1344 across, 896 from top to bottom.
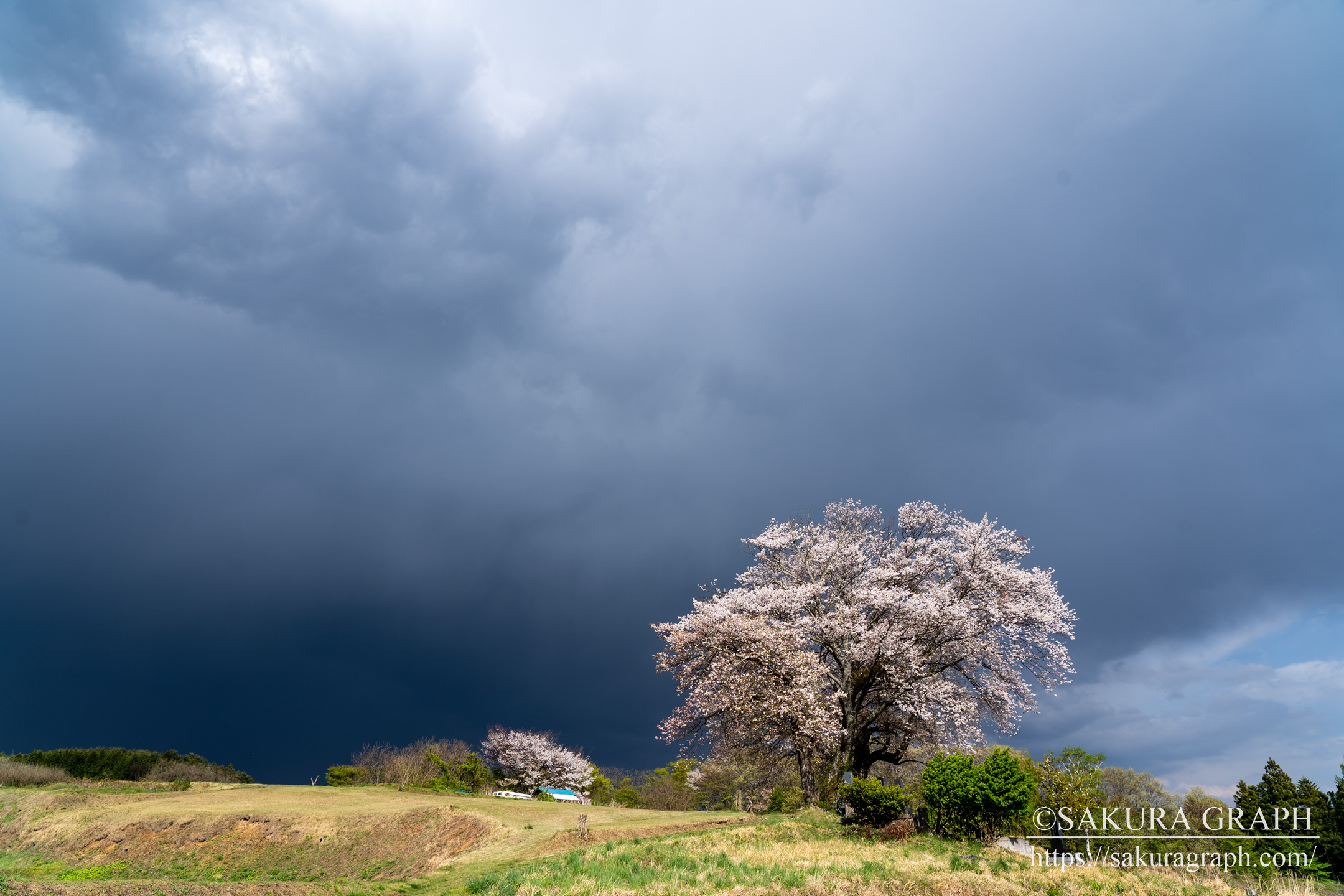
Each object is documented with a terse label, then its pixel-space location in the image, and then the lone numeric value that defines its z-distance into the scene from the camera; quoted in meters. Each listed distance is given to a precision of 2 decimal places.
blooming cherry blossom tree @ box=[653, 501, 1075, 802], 27.03
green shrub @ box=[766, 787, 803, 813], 26.59
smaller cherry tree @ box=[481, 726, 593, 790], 54.22
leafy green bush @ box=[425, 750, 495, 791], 47.09
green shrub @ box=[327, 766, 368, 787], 47.47
